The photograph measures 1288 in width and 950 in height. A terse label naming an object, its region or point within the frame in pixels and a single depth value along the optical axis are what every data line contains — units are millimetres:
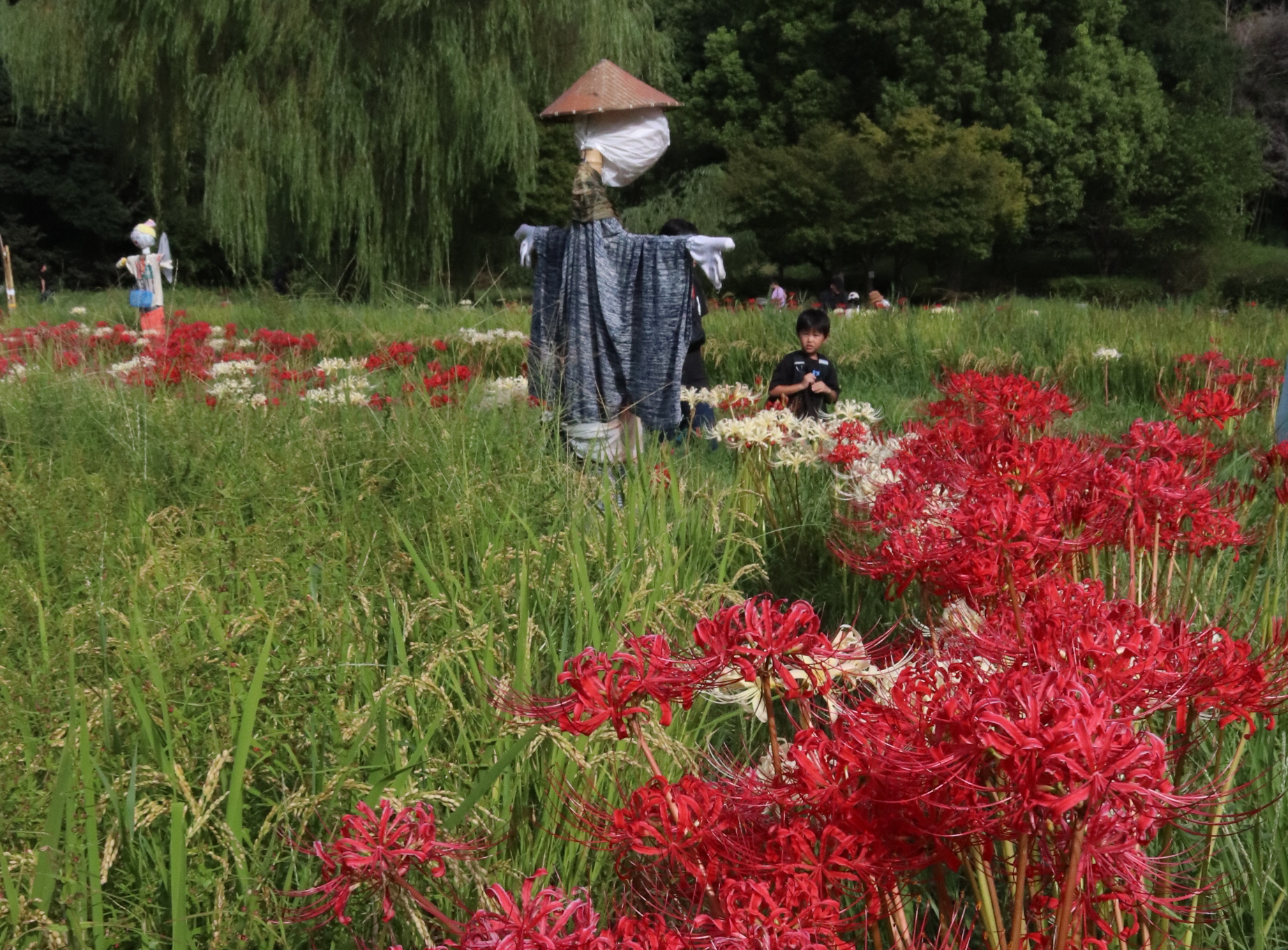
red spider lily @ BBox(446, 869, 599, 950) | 834
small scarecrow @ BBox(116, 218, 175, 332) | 10750
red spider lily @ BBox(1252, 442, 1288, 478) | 2136
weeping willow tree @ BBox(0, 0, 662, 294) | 12578
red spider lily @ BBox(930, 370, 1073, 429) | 2355
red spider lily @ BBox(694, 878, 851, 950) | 845
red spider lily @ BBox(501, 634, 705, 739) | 980
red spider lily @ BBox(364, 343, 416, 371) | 5434
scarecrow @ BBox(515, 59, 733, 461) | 4016
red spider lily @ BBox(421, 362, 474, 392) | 4320
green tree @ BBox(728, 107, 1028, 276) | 22891
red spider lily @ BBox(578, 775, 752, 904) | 967
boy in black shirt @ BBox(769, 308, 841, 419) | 5160
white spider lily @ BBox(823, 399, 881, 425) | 3626
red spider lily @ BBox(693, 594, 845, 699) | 965
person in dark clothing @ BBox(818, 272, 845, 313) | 16205
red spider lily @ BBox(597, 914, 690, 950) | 880
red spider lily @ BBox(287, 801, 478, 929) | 916
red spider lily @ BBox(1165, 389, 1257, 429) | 2127
